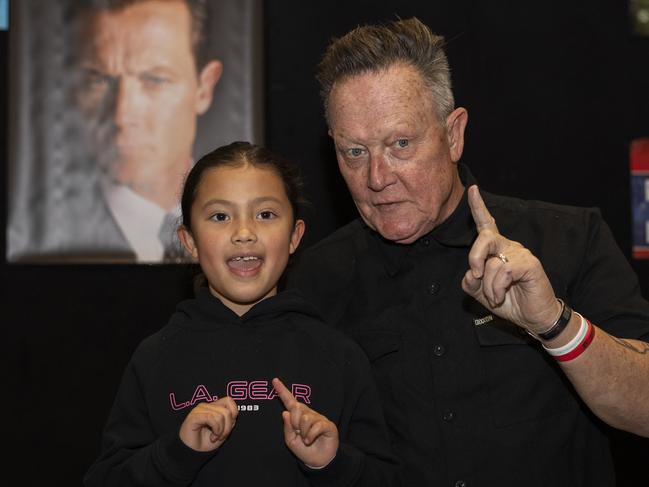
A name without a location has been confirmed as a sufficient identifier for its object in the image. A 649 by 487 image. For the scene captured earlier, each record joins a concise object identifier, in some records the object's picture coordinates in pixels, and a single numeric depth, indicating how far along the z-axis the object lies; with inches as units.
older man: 82.7
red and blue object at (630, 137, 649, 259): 133.0
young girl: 71.6
